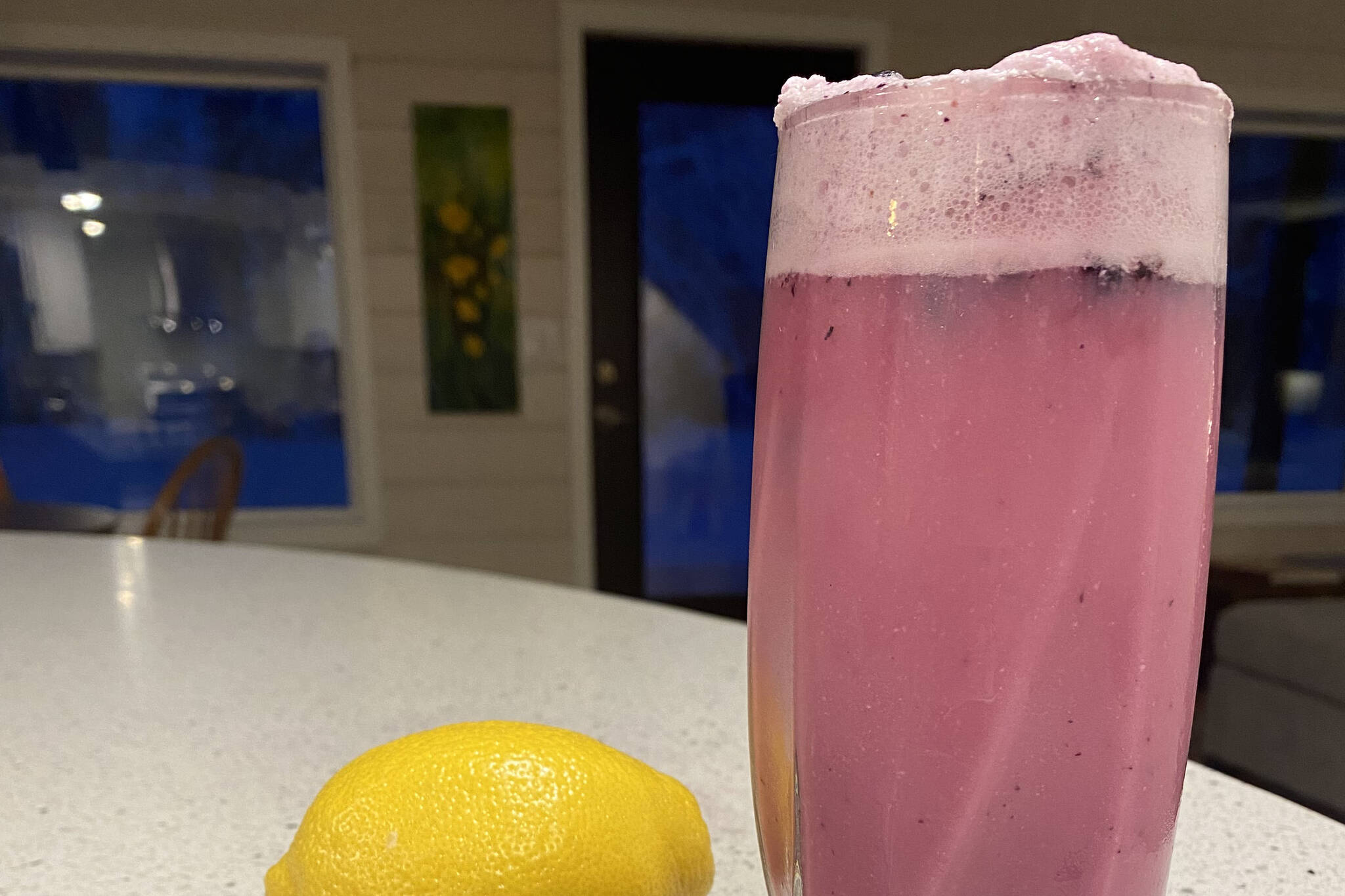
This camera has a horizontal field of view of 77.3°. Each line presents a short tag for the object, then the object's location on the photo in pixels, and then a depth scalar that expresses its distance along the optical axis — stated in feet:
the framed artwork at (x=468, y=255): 9.16
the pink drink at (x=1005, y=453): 0.67
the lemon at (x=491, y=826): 0.95
